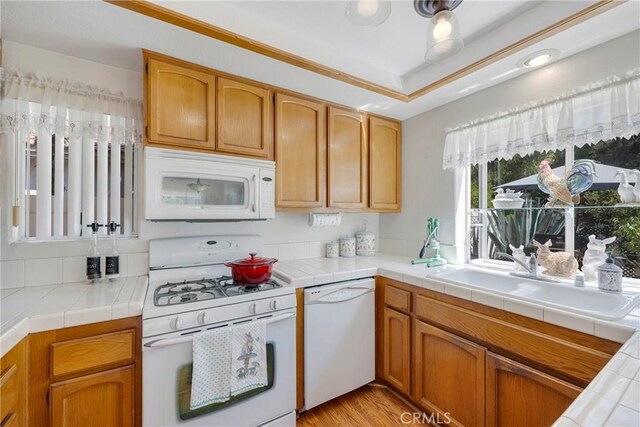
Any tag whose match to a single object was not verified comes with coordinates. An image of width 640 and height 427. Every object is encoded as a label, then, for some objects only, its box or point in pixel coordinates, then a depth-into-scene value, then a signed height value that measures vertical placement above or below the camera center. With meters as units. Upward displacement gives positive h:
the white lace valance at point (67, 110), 1.45 +0.60
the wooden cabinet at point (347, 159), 2.22 +0.45
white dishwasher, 1.72 -0.84
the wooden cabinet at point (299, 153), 1.97 +0.46
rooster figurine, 1.50 +0.17
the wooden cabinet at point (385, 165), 2.46 +0.45
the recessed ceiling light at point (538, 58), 1.51 +0.88
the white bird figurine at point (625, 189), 1.37 +0.12
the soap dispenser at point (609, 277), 1.33 -0.32
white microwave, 1.49 +0.16
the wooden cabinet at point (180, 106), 1.51 +0.63
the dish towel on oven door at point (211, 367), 1.30 -0.75
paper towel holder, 2.30 -0.05
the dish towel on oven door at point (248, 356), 1.39 -0.75
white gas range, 1.25 -0.54
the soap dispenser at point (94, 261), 1.54 -0.27
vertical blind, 1.49 +0.36
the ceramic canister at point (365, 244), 2.59 -0.29
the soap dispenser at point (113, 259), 1.59 -0.27
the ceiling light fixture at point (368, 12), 0.94 +0.70
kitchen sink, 1.16 -0.43
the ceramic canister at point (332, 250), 2.46 -0.33
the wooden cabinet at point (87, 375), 1.09 -0.68
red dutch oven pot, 1.61 -0.34
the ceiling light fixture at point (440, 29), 1.01 +0.68
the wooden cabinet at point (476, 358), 1.14 -0.75
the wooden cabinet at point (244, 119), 1.72 +0.62
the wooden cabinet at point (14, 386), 0.93 -0.63
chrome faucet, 1.67 -0.34
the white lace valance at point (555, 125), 1.37 +0.53
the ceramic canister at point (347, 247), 2.49 -0.31
